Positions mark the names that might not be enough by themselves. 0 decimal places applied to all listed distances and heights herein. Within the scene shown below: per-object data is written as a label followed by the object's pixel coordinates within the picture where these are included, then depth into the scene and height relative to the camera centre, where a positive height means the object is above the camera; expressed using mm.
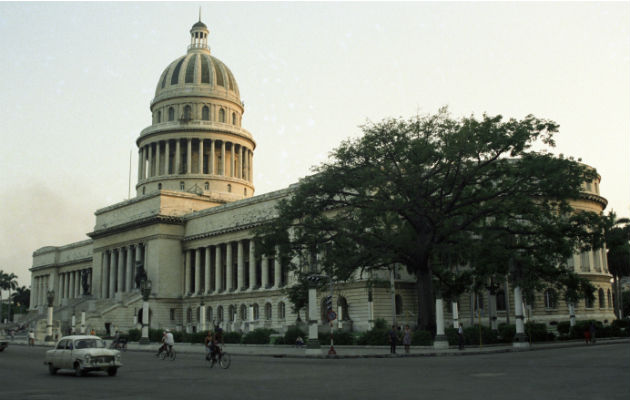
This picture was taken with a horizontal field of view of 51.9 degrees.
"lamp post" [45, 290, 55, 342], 66031 -526
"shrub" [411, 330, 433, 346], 42375 -2181
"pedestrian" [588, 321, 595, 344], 44406 -2027
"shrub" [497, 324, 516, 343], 46781 -2236
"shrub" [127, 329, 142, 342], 63078 -2398
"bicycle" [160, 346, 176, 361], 36594 -2430
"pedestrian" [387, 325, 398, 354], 36469 -1920
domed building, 72000 +8327
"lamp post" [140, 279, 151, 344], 53216 +164
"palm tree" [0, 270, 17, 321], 168000 +7995
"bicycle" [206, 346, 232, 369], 28594 -2249
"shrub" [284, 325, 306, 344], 49250 -2116
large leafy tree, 40656 +6913
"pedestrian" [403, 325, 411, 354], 37281 -2006
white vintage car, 24438 -1709
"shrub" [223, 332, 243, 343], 55562 -2461
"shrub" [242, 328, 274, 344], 52594 -2326
